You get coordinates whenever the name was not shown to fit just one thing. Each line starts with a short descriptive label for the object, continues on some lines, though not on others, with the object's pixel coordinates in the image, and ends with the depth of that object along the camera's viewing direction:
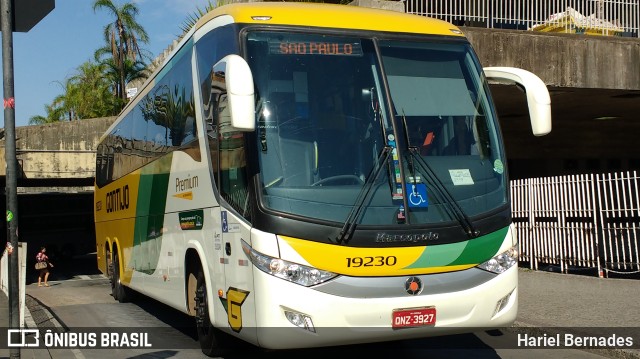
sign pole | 5.94
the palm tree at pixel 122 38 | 44.72
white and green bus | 6.20
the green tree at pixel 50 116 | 64.56
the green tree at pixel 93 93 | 46.34
